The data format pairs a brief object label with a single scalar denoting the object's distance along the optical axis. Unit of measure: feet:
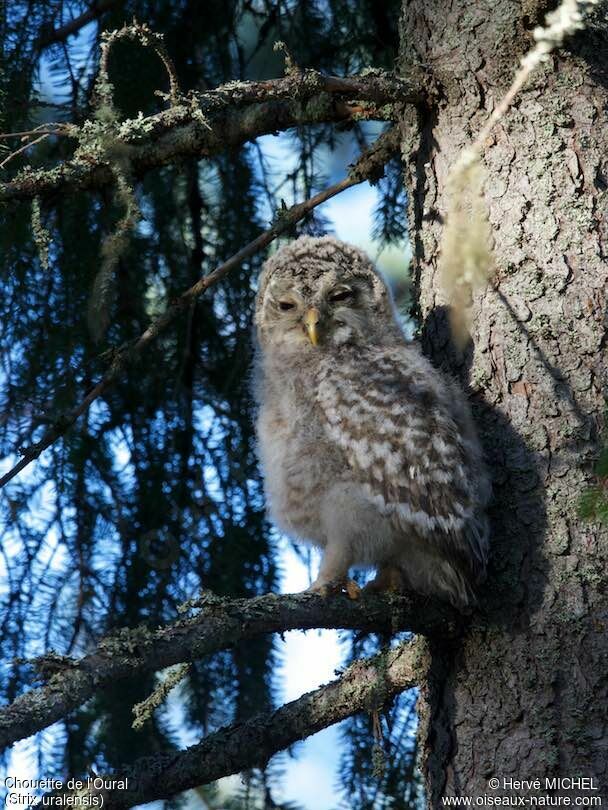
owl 28.31
